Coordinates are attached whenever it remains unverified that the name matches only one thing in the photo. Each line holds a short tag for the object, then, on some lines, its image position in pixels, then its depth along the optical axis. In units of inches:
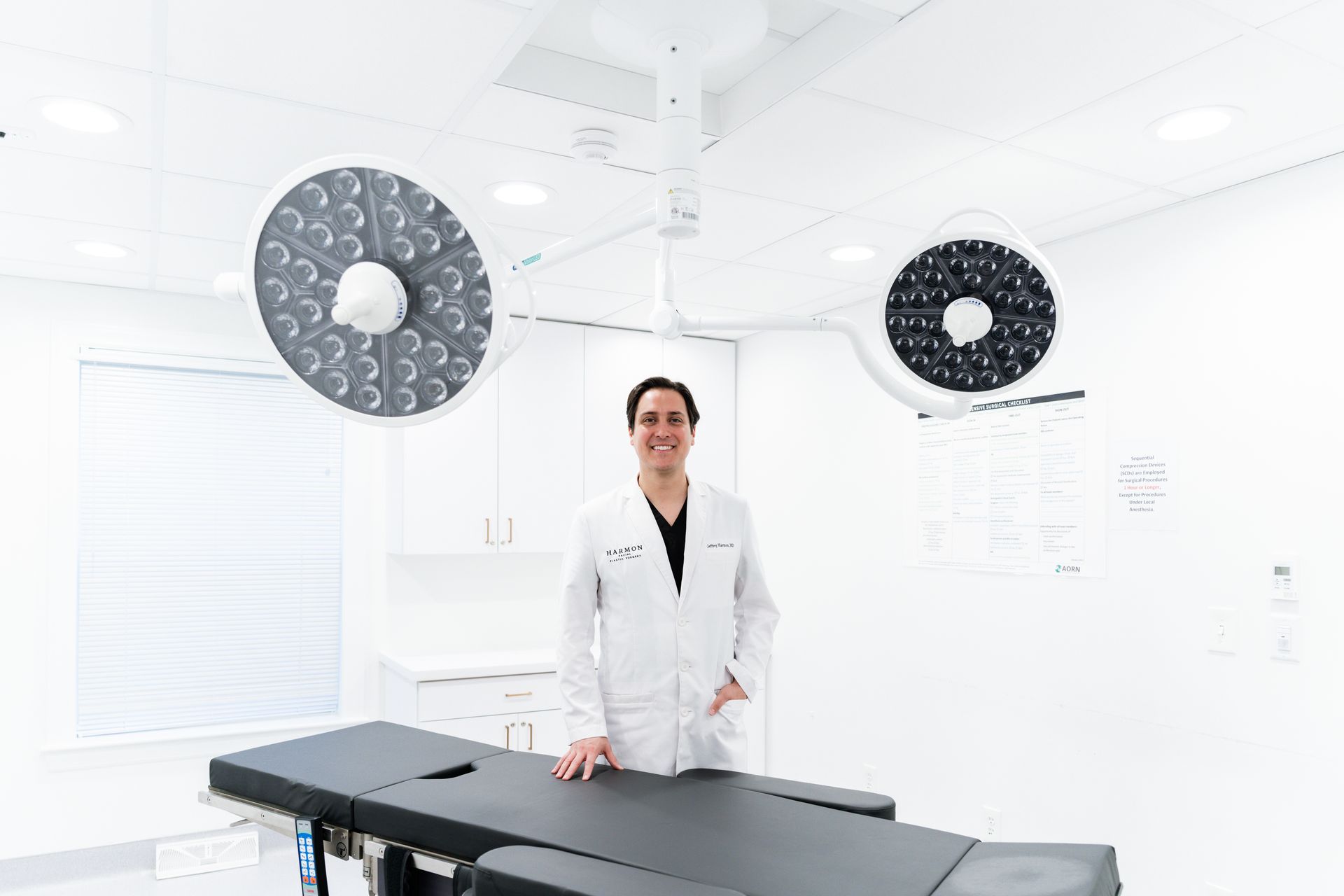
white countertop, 138.5
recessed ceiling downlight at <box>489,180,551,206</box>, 96.1
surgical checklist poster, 110.7
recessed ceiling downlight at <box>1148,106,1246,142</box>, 78.5
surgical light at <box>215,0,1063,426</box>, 50.2
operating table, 52.9
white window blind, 137.6
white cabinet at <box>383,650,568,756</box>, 138.1
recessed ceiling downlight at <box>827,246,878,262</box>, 118.8
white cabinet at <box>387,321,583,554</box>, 148.3
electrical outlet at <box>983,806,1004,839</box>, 120.2
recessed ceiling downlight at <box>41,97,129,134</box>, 76.5
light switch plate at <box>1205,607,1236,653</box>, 94.2
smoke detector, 82.6
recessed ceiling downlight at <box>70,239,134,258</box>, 116.7
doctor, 85.2
